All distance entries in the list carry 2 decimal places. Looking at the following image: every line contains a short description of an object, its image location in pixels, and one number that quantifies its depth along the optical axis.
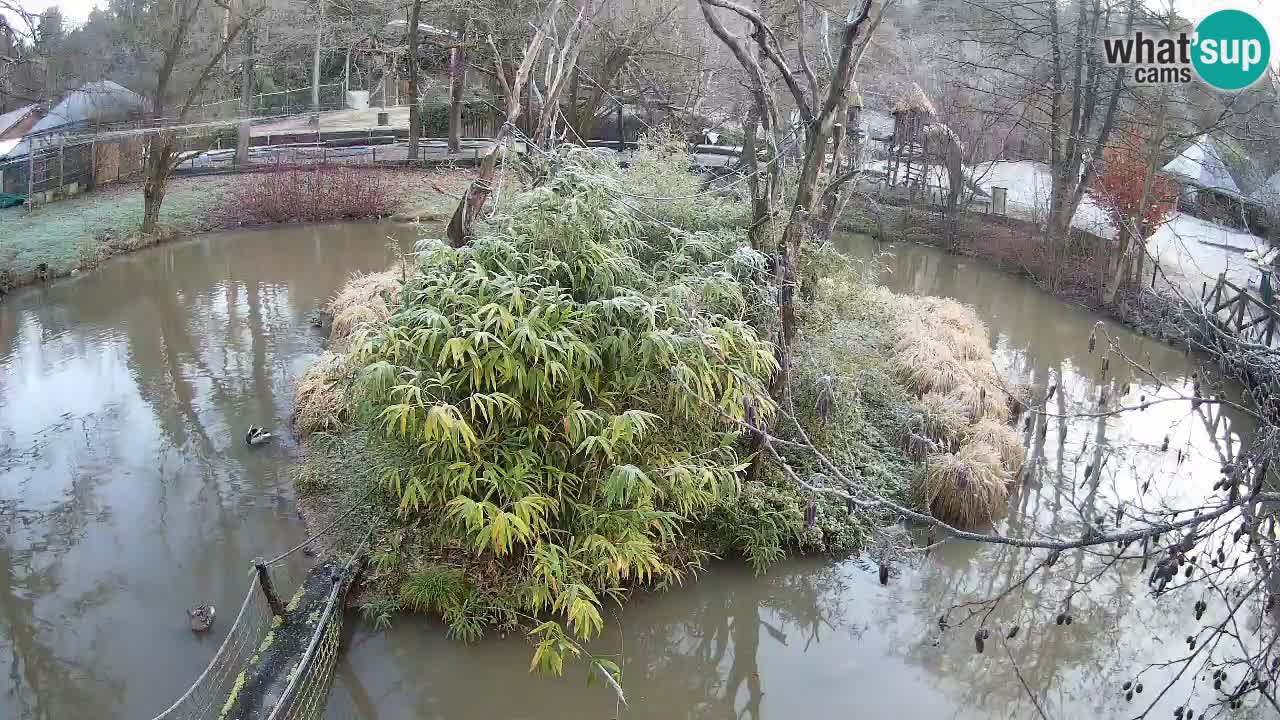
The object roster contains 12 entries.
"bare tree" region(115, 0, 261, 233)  14.73
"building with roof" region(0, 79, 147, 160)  17.69
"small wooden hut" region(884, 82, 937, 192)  17.09
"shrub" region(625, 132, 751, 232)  7.91
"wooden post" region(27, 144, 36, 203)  15.32
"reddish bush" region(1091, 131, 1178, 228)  12.70
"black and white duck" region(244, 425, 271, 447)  8.30
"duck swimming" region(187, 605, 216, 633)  5.86
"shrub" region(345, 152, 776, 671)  5.46
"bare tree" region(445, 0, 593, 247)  8.33
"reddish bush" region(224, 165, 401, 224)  16.48
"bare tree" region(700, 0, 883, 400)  6.75
